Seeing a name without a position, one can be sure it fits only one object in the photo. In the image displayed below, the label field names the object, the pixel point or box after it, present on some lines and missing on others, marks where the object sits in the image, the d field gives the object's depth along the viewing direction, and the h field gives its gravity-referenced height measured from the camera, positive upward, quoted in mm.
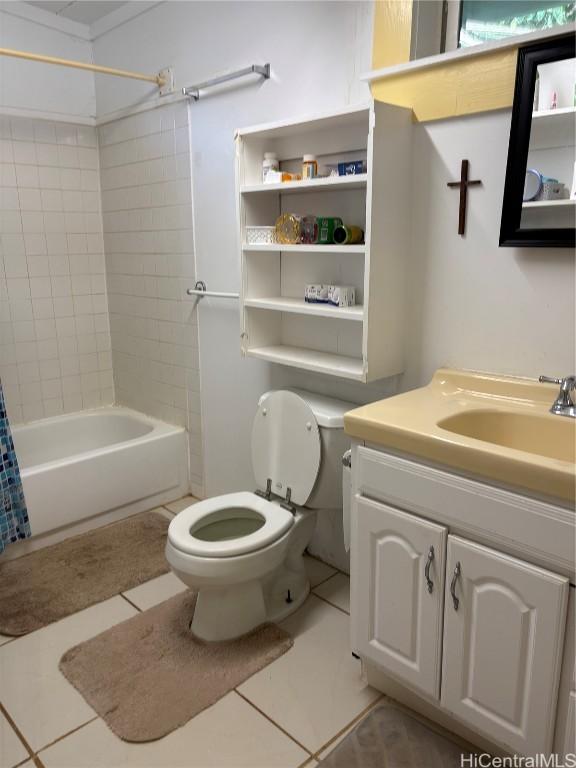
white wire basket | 2102 +71
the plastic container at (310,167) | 1942 +291
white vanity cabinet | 1243 -832
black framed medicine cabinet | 1454 +267
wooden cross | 1686 +194
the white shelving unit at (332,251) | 1733 +11
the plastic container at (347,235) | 1877 +61
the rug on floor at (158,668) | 1650 -1285
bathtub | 2490 -997
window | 1558 +653
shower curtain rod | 2355 +812
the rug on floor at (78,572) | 2102 -1261
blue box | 1822 +270
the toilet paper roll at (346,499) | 1809 -775
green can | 1934 +87
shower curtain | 2250 -939
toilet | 1823 -903
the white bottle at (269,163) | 2066 +324
